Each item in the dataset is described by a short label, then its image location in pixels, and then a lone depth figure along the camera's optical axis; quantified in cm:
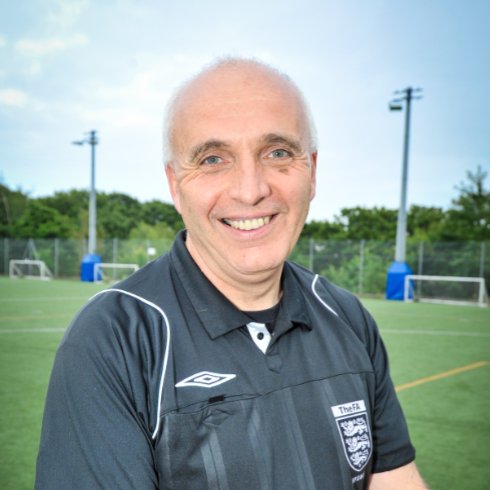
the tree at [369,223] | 3725
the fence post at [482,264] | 2012
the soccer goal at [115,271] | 2874
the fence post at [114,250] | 3148
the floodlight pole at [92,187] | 2800
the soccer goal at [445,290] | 1938
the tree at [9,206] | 5475
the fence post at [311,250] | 2550
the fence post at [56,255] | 3384
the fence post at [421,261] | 2169
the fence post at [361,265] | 2352
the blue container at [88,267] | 2750
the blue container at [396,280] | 1919
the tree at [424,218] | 3584
